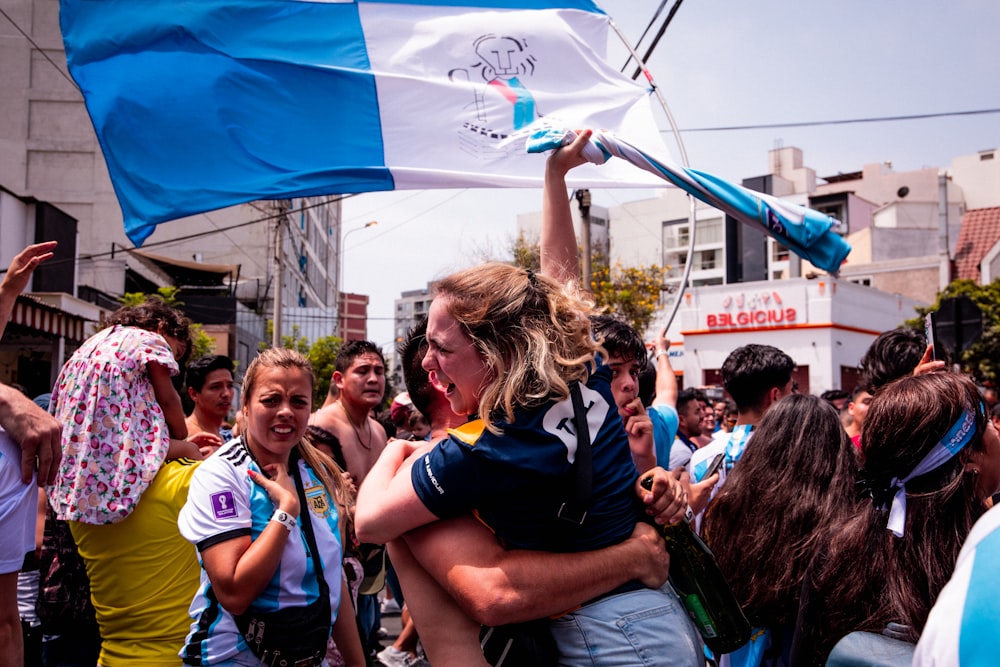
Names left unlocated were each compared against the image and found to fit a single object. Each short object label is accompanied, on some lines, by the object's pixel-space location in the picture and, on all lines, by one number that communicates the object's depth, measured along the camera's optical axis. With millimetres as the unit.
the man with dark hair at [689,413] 8720
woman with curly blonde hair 2000
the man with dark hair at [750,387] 4820
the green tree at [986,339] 24383
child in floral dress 3406
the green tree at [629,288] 34062
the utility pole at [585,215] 16047
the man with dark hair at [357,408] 5883
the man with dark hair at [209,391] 5344
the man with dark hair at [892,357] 4645
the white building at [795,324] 31375
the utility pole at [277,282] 25786
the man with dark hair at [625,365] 3889
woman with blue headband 2387
